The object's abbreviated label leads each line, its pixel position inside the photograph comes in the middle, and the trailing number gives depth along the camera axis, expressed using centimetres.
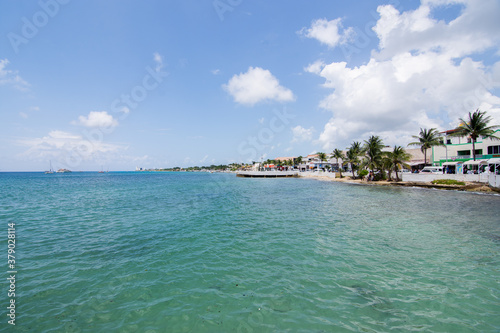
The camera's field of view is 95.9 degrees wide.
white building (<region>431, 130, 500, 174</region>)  4165
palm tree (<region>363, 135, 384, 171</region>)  5138
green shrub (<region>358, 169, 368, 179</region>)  5937
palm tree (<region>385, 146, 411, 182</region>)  4416
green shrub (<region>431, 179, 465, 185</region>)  3499
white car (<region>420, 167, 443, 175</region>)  5014
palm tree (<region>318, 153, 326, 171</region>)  9579
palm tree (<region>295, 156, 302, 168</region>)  11851
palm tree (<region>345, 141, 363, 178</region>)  6525
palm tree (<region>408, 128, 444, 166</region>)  5416
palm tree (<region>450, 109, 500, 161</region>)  3981
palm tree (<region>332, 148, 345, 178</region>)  7609
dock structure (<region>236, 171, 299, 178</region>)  9256
